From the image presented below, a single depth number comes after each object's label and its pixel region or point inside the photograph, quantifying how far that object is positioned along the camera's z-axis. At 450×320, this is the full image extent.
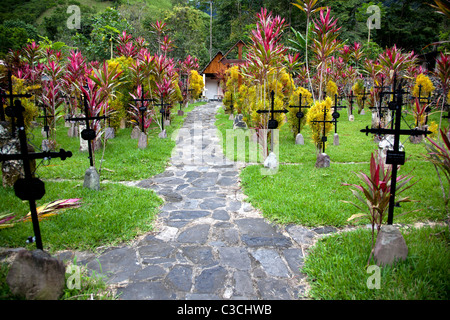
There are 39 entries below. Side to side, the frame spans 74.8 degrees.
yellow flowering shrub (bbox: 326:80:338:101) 15.59
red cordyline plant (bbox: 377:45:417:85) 11.46
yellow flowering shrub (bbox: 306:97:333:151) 7.71
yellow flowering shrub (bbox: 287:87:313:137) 10.16
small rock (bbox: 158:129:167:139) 11.13
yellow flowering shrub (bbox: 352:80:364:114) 17.36
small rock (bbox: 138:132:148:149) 8.95
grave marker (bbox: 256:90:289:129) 6.13
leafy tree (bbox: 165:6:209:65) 32.44
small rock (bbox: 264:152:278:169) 6.62
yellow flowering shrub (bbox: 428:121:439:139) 9.11
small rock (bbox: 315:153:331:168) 6.88
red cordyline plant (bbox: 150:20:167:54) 15.98
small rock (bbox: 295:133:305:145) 9.97
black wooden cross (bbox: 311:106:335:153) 7.44
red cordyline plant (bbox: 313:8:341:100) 8.41
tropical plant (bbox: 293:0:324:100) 8.25
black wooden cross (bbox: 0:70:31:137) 5.02
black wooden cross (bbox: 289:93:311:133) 9.47
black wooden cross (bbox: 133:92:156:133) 8.68
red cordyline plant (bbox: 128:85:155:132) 9.98
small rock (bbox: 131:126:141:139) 10.65
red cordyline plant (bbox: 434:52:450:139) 9.08
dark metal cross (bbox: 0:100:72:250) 2.49
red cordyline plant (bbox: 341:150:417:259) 3.02
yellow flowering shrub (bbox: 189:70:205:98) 24.59
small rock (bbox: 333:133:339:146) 9.86
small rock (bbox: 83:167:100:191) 5.36
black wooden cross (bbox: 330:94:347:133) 8.45
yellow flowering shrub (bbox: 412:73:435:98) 12.05
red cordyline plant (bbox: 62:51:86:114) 10.26
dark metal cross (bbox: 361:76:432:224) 2.76
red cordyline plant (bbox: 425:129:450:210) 3.19
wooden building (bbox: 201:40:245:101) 28.98
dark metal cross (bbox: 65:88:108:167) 5.11
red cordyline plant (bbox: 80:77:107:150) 7.09
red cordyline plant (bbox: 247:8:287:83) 6.88
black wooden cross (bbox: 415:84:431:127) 9.80
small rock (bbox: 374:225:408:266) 2.87
